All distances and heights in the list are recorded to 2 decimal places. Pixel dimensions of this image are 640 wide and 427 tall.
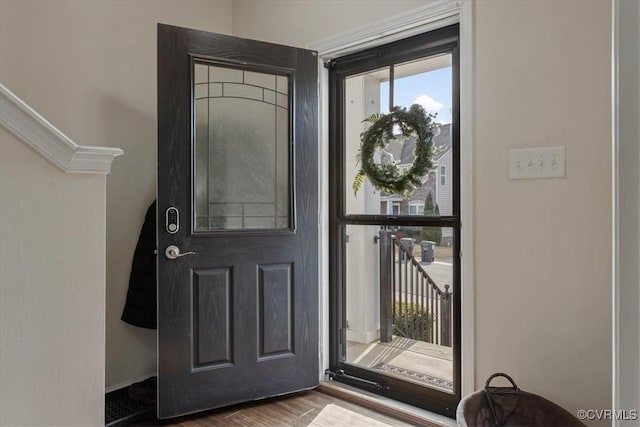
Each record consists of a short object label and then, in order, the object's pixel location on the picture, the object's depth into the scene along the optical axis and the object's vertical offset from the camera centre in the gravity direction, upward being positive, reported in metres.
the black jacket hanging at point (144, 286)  2.39 -0.43
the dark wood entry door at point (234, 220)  2.10 -0.05
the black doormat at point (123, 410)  2.03 -1.03
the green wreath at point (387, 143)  2.18 +0.35
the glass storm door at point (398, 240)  2.16 -0.17
